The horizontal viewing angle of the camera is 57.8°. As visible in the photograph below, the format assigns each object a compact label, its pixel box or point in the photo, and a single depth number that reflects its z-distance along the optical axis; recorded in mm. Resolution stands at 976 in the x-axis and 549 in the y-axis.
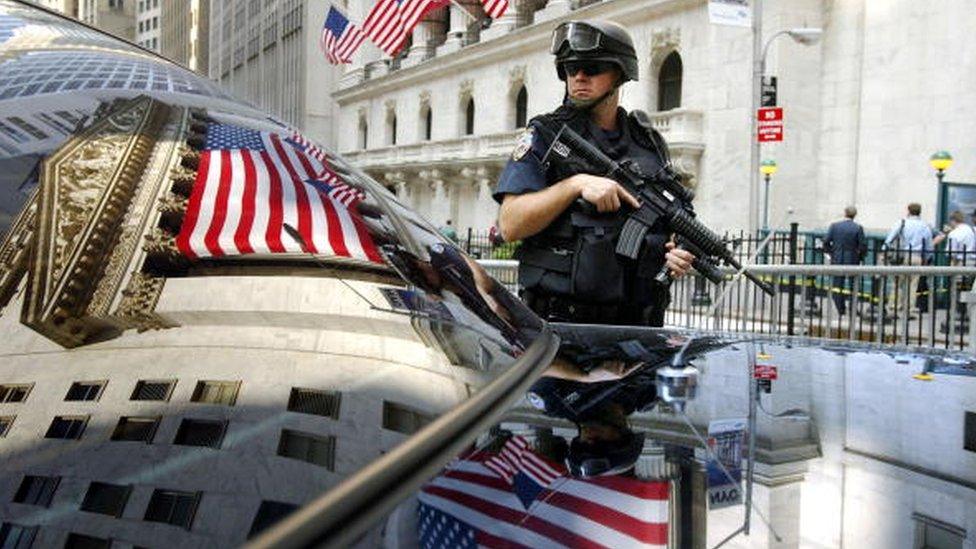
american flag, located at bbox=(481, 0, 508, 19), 16453
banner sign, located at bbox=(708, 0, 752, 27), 13828
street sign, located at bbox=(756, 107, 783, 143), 13609
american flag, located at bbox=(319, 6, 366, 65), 22531
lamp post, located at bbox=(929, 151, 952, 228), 15015
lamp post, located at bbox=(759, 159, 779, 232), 19391
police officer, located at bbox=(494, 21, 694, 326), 2963
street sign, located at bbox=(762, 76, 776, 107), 15727
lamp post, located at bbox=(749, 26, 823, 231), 15883
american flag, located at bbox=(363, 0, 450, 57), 18734
